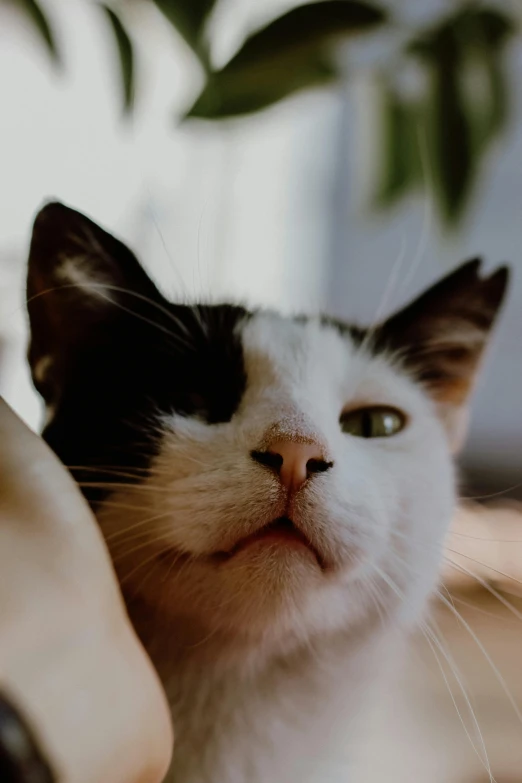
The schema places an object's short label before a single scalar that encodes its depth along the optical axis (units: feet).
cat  1.21
